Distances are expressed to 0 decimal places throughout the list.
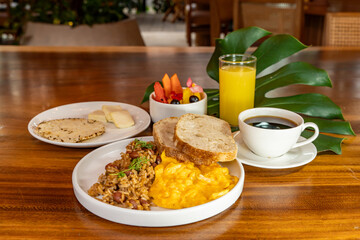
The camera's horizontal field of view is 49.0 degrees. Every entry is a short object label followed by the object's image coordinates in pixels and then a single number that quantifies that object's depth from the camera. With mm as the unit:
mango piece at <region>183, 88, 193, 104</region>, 1312
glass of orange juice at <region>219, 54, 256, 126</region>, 1293
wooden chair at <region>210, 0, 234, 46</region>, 5277
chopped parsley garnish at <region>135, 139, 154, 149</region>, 983
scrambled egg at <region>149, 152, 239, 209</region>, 833
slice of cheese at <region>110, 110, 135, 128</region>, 1287
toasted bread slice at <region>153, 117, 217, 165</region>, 942
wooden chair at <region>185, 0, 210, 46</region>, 5672
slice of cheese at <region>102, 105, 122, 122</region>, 1332
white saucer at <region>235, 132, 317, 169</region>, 1016
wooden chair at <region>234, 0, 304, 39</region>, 2901
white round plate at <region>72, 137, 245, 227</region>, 770
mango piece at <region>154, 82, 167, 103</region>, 1302
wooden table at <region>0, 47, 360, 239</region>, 771
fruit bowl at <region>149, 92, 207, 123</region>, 1244
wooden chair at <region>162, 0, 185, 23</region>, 9056
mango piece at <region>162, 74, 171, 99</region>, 1343
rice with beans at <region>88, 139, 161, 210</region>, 826
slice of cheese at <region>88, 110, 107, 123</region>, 1332
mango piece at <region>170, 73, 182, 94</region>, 1351
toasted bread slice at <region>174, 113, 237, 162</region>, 932
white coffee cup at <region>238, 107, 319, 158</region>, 1003
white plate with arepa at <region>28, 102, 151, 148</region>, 1156
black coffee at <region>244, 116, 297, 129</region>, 1072
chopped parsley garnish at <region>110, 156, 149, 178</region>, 890
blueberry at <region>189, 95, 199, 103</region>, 1265
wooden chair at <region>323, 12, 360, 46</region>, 2617
